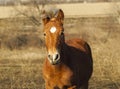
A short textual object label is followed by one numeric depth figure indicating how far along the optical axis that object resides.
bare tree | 30.42
